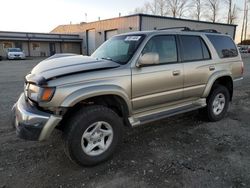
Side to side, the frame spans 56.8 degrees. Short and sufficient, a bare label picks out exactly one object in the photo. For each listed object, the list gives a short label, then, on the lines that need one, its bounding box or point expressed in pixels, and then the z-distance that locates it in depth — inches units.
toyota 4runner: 118.0
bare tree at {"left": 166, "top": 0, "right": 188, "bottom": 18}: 2605.8
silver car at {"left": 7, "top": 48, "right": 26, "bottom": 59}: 1177.9
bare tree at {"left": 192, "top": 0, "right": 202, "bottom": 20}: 2534.4
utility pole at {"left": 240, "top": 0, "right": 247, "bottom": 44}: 2450.2
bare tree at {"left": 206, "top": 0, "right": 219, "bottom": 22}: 2468.0
